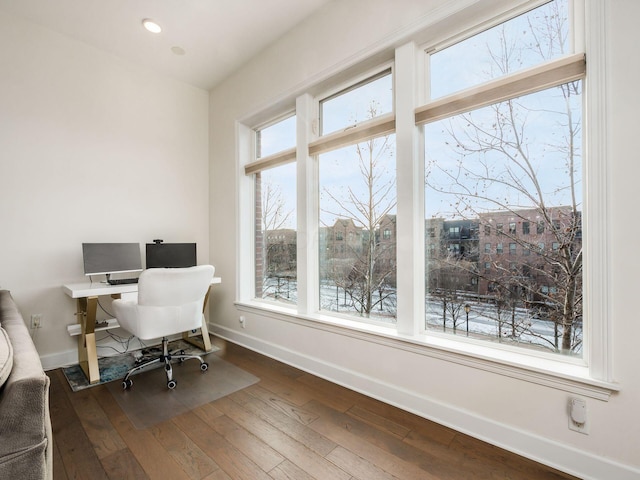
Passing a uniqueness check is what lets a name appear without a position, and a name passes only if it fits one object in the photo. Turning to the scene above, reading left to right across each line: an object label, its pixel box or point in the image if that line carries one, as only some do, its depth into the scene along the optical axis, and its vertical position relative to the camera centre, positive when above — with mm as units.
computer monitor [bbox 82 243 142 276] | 2762 -153
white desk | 2453 -613
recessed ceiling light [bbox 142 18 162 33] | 2666 +1940
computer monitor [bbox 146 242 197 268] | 3178 -145
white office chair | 2248 -500
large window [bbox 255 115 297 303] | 3094 +290
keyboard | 2752 -367
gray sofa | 853 -522
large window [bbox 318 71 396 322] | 2355 +245
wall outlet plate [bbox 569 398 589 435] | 1444 -854
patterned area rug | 2461 -1138
